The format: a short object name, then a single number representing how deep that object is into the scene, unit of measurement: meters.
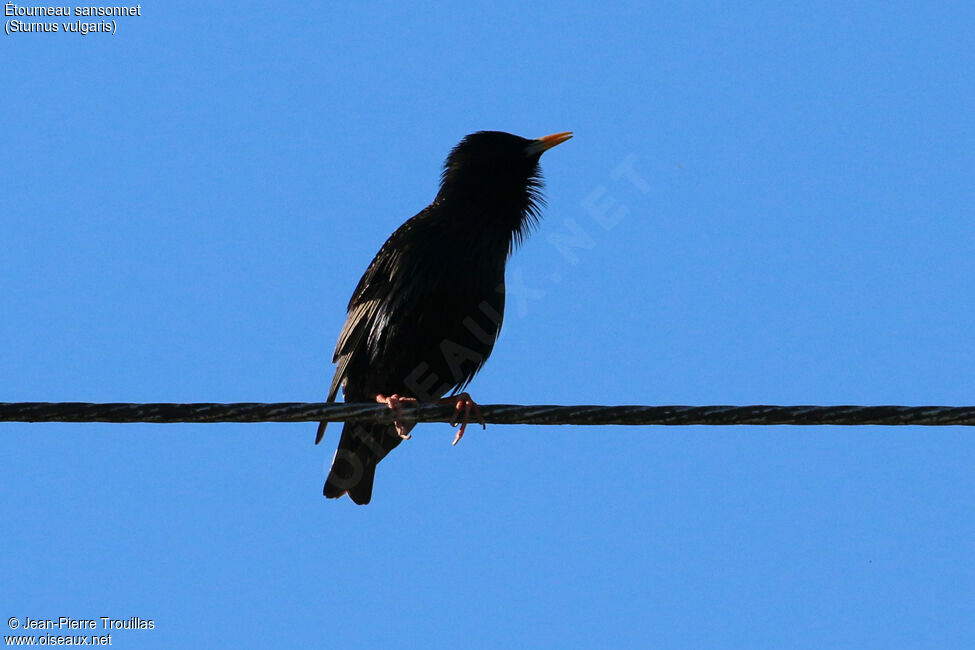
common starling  10.97
